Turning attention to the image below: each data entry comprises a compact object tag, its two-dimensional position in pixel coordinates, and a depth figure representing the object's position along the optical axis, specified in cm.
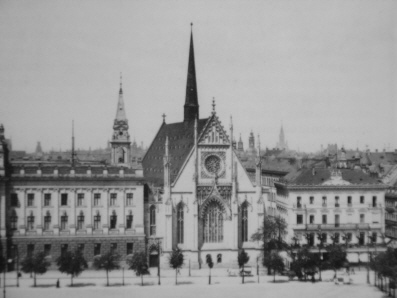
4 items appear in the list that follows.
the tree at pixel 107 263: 6819
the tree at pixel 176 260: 7069
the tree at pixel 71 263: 6581
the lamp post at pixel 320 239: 8029
